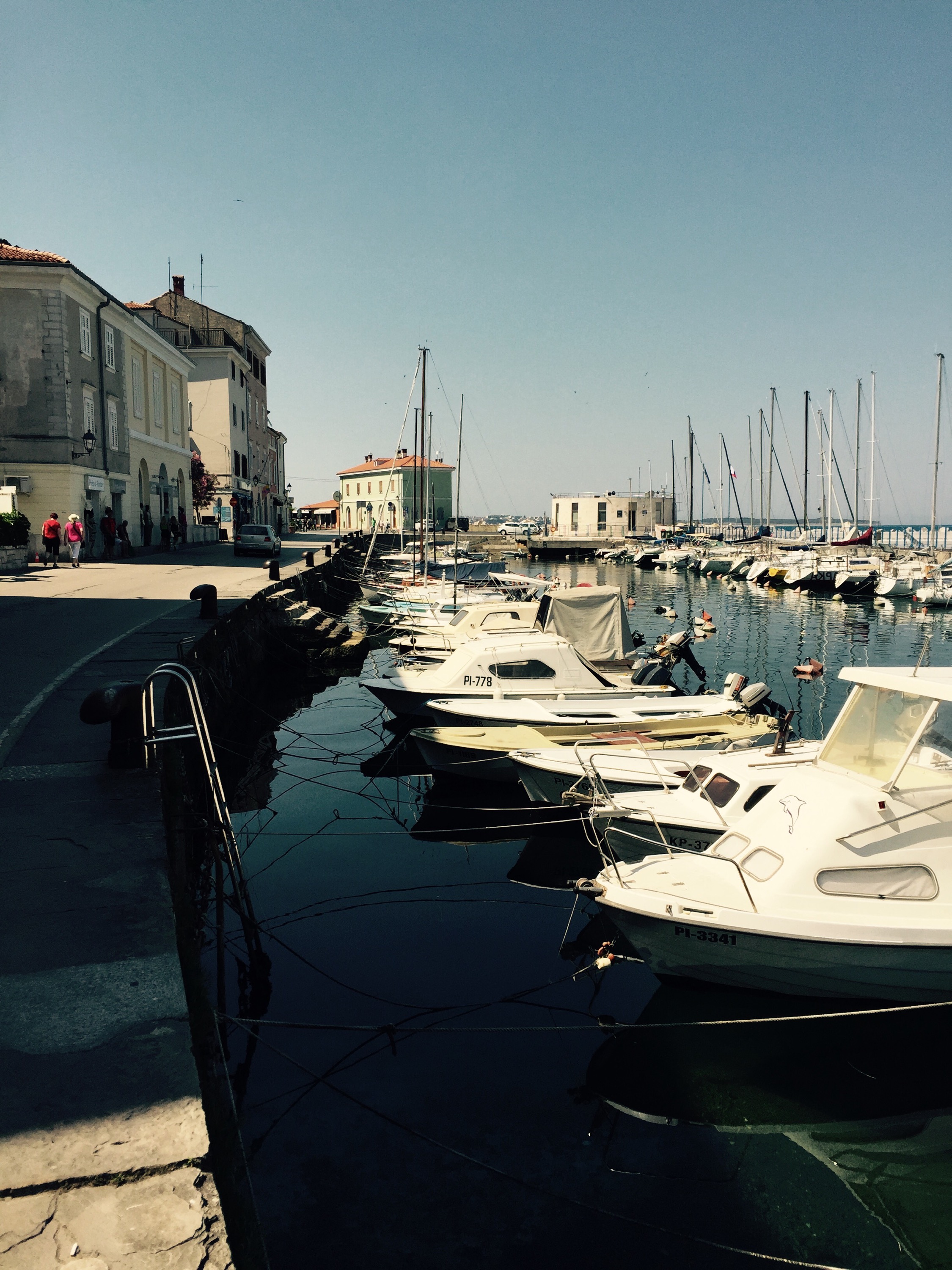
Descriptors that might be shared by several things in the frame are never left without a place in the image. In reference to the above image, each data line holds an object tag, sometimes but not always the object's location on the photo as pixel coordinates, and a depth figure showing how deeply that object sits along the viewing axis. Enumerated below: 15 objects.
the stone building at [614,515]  98.19
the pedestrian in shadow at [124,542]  35.56
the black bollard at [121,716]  8.59
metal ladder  7.56
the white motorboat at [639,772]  10.07
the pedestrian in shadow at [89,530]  33.66
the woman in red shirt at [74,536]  29.81
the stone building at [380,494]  112.75
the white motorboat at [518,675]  15.91
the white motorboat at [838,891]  7.14
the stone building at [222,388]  59.50
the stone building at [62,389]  31.39
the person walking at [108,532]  33.75
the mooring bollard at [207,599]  19.56
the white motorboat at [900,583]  49.16
